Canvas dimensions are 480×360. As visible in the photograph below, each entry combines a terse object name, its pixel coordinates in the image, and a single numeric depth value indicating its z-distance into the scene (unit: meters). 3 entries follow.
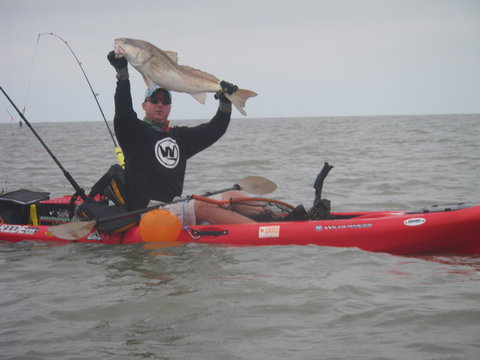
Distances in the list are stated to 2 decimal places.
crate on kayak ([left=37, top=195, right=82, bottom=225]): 6.72
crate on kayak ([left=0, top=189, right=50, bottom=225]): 6.65
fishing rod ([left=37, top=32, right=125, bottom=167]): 6.82
